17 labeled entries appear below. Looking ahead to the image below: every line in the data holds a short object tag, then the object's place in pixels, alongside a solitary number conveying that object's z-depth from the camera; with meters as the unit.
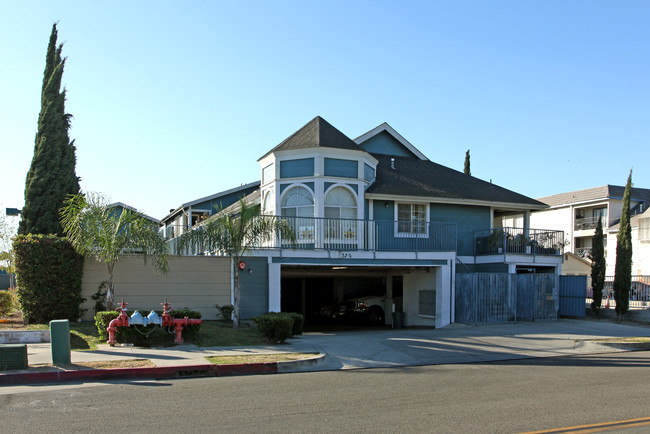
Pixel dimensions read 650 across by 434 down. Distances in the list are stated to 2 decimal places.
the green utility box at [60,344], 10.08
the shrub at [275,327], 13.85
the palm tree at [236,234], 15.37
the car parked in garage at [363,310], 23.05
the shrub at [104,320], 13.25
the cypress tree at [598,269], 22.86
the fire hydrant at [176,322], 13.27
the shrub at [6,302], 15.62
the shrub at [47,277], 14.38
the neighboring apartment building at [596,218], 39.44
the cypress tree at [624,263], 21.73
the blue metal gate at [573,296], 21.95
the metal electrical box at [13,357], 9.71
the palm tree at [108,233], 14.34
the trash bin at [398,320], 21.91
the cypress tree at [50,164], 20.70
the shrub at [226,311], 16.52
